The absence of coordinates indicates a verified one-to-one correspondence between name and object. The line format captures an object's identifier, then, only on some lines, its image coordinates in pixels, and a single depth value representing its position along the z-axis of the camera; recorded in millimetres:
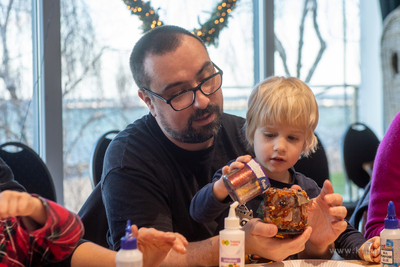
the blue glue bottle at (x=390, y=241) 993
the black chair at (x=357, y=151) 2965
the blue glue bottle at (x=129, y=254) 768
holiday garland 2787
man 1264
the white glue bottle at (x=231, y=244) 866
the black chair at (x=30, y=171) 1952
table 1085
